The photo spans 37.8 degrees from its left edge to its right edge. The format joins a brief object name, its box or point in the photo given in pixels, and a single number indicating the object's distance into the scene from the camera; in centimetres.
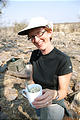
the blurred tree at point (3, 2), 758
